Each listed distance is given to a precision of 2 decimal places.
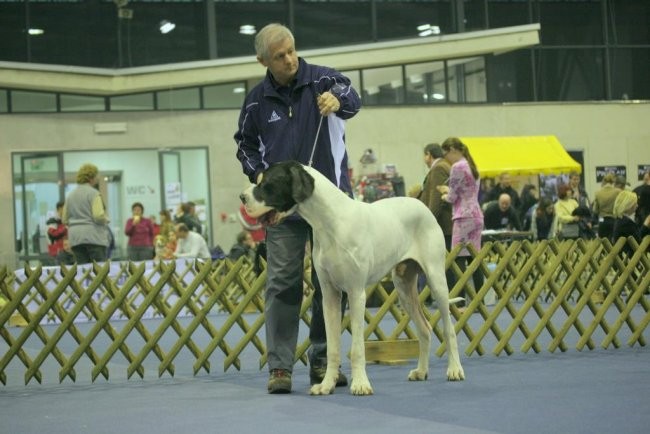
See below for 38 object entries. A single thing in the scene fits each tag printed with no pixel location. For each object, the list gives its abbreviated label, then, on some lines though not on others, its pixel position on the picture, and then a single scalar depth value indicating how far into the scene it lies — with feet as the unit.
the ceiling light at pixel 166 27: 76.59
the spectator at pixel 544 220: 50.75
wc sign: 73.36
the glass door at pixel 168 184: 73.72
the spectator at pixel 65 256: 47.08
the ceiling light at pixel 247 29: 78.95
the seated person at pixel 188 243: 48.29
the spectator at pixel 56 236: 51.75
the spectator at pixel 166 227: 50.29
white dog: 17.34
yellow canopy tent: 71.31
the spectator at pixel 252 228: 50.37
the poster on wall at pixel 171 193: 73.72
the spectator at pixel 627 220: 39.27
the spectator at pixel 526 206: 56.90
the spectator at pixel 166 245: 48.84
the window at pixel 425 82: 79.97
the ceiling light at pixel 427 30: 84.48
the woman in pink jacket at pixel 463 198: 31.86
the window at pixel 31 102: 71.77
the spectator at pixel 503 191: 55.26
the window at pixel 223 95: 75.41
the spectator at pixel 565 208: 47.50
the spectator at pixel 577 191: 50.68
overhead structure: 70.33
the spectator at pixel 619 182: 43.84
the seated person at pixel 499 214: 50.26
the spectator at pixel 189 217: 53.88
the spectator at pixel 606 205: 42.32
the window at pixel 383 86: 78.59
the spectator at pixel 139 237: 54.80
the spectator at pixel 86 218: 37.86
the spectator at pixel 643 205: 41.20
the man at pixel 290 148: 18.66
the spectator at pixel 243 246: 49.37
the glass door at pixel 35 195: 71.41
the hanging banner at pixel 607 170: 83.71
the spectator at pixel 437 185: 33.50
